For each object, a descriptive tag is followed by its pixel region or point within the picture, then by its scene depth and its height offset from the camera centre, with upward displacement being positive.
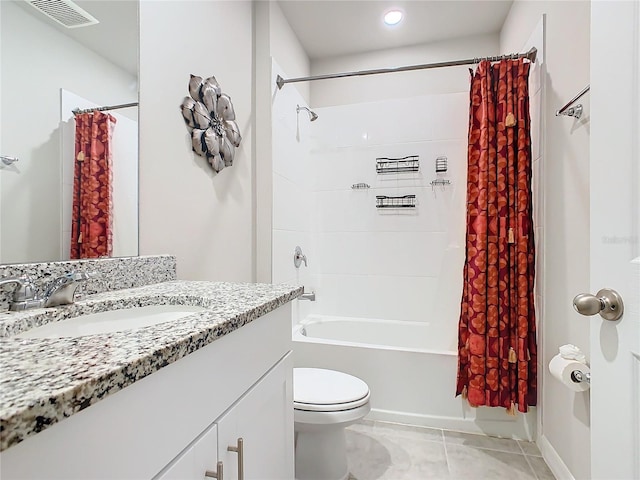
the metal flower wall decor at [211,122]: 1.48 +0.55
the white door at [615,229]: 0.62 +0.02
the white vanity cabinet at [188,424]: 0.37 -0.27
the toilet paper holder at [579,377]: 1.29 -0.51
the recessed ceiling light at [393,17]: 2.29 +1.52
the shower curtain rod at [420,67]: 1.85 +1.03
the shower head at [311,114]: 2.69 +1.03
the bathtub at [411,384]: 1.93 -0.84
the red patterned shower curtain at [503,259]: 1.81 -0.10
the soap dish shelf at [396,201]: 2.68 +0.31
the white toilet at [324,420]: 1.43 -0.74
